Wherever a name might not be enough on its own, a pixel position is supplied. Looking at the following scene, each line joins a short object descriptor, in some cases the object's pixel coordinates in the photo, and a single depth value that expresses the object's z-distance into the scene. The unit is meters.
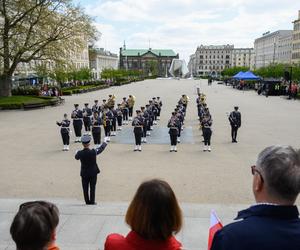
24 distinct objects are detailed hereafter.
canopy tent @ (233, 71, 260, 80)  52.89
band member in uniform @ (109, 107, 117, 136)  18.41
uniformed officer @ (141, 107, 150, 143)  16.66
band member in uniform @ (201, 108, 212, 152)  14.50
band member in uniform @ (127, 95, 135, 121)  24.48
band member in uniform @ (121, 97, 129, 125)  22.58
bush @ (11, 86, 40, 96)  41.04
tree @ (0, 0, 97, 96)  31.80
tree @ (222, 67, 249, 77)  92.25
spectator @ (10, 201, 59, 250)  2.34
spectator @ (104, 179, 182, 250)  2.45
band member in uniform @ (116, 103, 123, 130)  20.11
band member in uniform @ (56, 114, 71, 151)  14.86
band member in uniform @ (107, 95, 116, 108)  21.91
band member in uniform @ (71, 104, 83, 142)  17.27
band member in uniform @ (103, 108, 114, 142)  17.25
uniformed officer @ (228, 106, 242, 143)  16.27
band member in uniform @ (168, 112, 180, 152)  14.48
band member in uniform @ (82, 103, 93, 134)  19.38
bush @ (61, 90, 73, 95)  48.38
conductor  8.00
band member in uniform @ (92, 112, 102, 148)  15.59
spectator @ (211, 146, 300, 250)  2.03
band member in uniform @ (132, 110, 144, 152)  14.67
